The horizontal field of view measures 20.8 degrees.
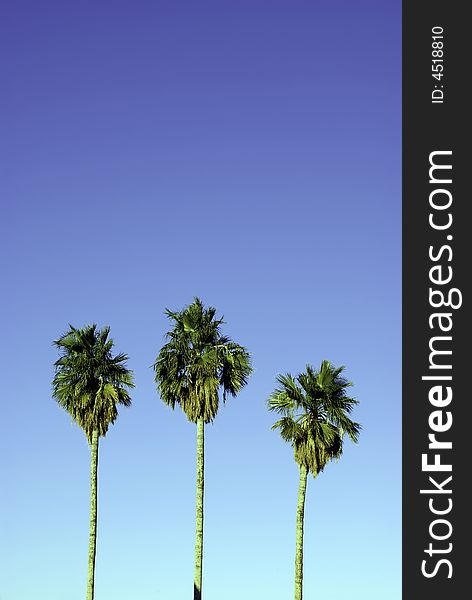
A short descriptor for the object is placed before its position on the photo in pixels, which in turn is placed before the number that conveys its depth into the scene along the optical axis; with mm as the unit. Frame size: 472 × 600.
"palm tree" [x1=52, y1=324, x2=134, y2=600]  70625
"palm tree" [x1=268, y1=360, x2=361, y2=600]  64938
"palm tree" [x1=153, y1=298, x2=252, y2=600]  69188
